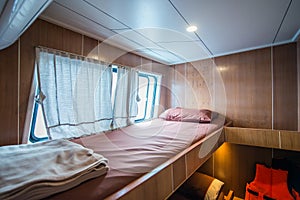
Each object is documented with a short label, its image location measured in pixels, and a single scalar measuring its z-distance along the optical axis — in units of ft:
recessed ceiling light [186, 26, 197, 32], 6.08
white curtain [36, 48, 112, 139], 5.33
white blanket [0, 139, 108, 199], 2.21
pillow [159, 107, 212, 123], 9.01
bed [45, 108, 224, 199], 2.70
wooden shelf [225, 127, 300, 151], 6.65
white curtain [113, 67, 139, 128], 7.96
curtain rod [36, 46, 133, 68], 5.34
